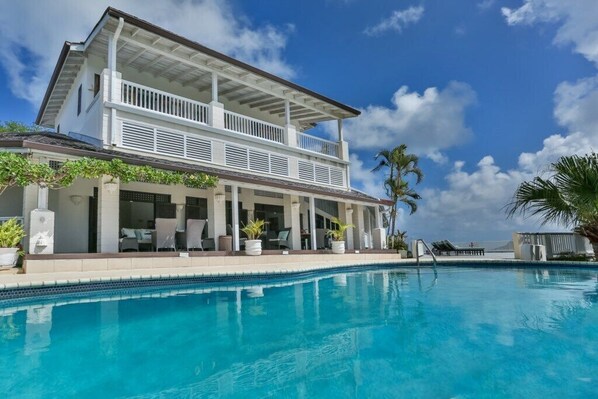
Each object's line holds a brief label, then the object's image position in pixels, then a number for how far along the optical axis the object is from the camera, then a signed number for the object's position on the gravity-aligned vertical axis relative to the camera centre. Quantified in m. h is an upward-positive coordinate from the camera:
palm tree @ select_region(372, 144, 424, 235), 23.09 +3.95
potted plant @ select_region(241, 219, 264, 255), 11.52 +0.02
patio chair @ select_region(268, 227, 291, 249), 13.84 +0.14
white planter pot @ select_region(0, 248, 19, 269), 7.56 -0.12
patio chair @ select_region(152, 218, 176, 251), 9.86 +0.30
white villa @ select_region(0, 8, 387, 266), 10.20 +3.33
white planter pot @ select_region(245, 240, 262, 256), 11.49 -0.13
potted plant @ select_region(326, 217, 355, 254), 14.34 -0.11
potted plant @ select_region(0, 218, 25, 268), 7.59 +0.17
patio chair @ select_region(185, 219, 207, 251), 10.42 +0.32
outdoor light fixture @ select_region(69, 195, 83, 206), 10.47 +1.33
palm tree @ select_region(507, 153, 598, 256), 11.75 +1.16
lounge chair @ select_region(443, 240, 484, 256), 20.75 -0.74
